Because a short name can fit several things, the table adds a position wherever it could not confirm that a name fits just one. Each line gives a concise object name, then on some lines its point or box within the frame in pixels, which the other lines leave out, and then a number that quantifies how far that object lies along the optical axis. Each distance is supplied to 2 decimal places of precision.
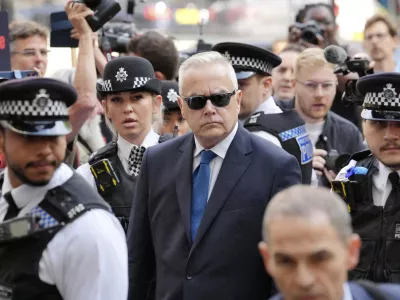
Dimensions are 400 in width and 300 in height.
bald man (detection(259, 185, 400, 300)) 8.27
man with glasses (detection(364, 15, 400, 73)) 23.59
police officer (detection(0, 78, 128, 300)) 10.48
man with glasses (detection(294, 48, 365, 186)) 19.89
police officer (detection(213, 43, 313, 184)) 16.11
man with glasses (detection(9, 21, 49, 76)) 19.86
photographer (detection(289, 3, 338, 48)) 25.06
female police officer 15.22
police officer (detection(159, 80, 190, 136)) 18.31
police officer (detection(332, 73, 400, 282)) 13.48
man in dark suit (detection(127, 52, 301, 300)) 12.85
